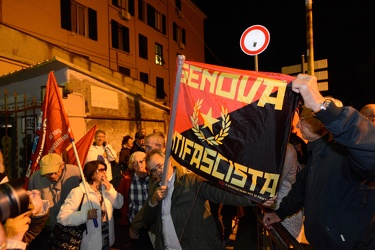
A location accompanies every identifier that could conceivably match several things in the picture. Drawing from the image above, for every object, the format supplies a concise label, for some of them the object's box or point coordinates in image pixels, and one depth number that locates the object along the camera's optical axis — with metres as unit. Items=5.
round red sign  5.76
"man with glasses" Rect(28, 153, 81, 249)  3.94
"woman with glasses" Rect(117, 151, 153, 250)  4.10
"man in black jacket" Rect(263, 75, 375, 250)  1.75
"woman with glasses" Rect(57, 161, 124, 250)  3.54
